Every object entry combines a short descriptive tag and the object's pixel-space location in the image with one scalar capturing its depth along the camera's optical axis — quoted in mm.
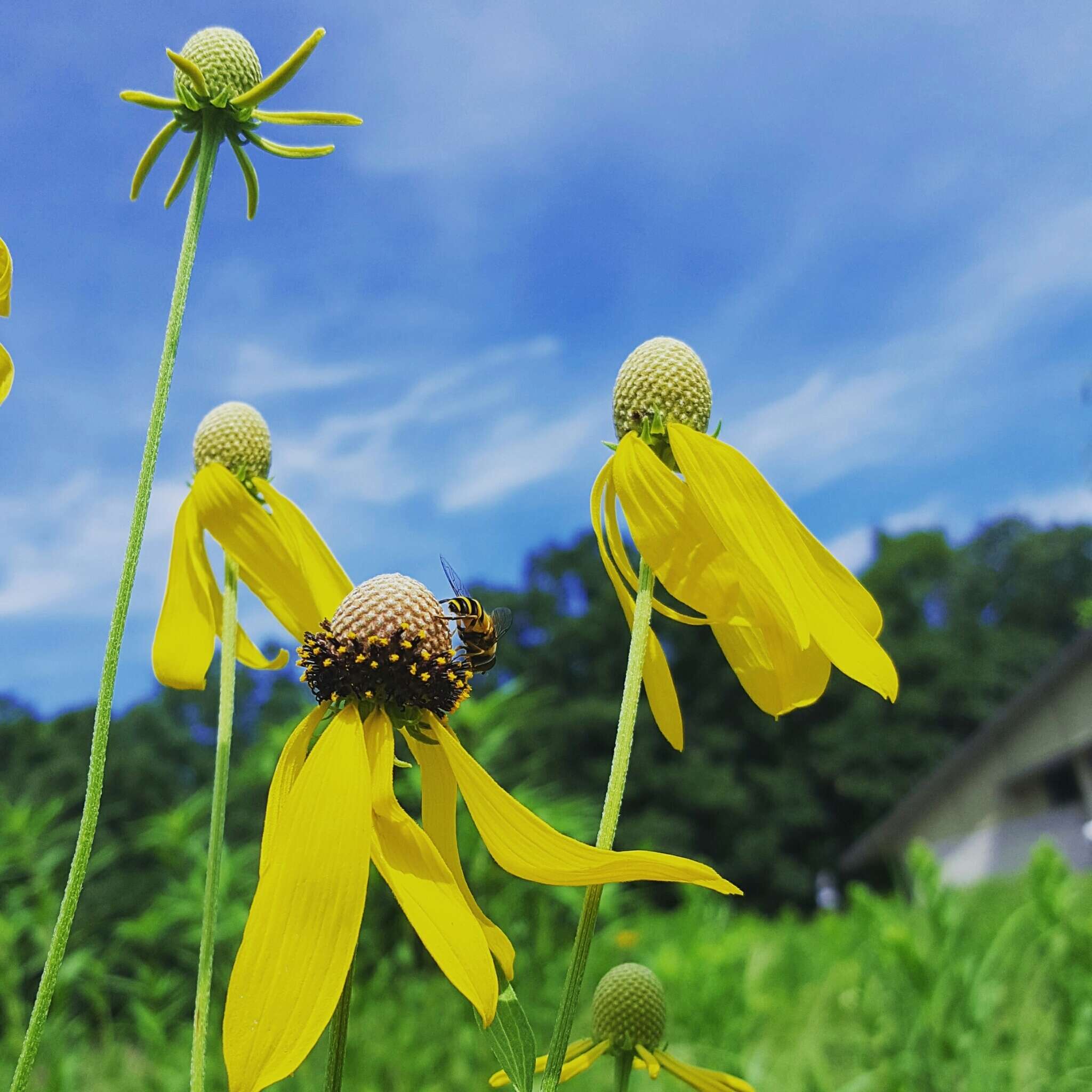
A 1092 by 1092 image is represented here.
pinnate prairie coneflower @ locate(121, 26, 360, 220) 122
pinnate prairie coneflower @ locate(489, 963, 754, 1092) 142
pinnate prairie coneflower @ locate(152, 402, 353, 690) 161
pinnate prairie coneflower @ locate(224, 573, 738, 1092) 96
